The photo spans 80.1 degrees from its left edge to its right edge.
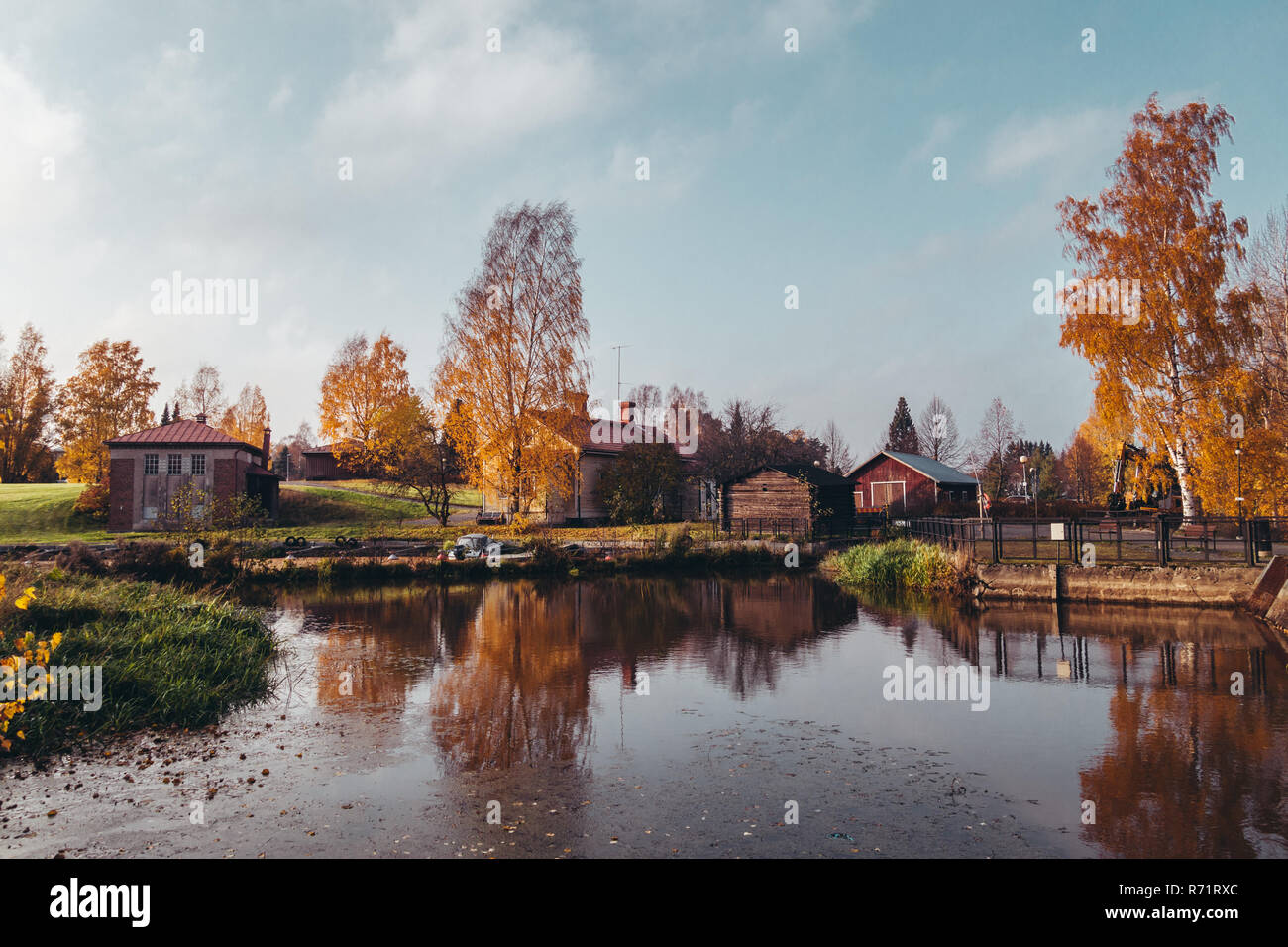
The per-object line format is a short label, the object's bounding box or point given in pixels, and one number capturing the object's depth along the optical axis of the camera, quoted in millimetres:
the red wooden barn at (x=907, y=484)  48531
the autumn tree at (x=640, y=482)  42219
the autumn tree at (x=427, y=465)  38812
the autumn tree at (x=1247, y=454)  23766
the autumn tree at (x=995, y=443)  68438
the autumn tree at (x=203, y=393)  68875
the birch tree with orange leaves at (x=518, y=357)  36500
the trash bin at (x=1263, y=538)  20311
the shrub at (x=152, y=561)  21203
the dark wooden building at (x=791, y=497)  37906
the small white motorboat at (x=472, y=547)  28453
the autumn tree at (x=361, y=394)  53562
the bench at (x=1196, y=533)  21406
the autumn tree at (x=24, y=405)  51750
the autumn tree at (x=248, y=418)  67688
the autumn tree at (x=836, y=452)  83844
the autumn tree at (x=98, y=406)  47344
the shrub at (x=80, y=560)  19094
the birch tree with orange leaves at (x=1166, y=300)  25172
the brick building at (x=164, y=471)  38688
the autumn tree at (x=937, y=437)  77688
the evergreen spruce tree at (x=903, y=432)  84375
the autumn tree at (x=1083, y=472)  68312
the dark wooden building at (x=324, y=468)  68250
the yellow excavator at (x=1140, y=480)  27562
